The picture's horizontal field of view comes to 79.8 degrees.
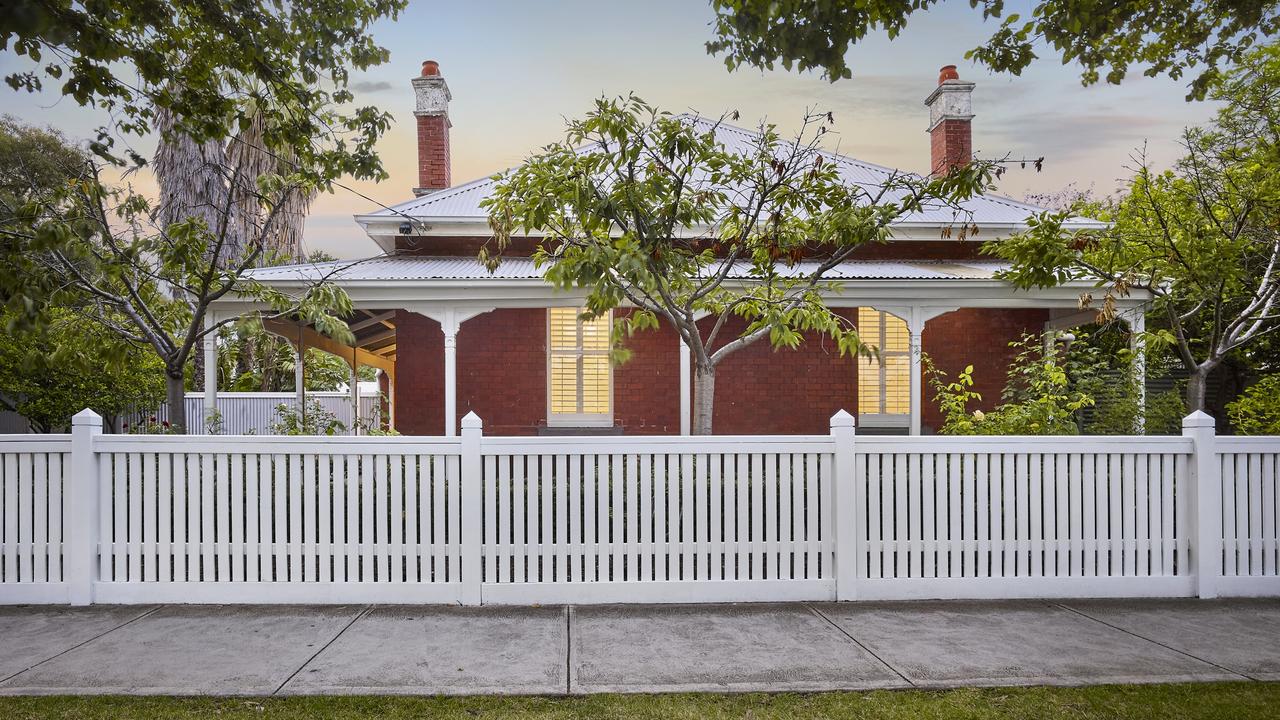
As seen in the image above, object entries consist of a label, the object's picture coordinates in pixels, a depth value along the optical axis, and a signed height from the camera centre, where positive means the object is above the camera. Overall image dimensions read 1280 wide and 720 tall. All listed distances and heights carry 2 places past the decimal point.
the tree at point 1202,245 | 7.17 +1.21
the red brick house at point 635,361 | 12.23 +0.04
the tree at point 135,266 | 6.18 +0.90
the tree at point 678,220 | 5.86 +1.21
